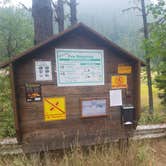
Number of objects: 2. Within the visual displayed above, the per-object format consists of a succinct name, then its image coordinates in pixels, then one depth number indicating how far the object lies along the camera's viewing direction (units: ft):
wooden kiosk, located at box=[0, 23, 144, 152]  11.52
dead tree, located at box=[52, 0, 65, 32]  30.48
